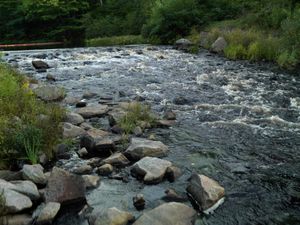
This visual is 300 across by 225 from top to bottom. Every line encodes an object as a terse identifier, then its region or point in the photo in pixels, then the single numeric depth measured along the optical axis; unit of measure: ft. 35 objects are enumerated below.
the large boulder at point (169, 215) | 13.92
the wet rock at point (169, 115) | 26.78
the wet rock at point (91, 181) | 17.33
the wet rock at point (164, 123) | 25.46
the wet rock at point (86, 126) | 24.43
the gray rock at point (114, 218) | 13.90
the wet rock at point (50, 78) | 40.65
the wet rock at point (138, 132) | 23.74
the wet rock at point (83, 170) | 18.61
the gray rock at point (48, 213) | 14.36
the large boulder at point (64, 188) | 15.51
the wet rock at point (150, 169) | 17.60
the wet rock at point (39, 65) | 47.56
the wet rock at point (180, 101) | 30.93
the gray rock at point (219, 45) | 56.15
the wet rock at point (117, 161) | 19.36
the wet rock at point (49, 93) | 30.60
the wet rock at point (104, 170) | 18.59
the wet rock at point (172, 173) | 18.00
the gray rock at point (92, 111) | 27.54
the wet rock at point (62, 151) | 20.34
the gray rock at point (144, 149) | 19.96
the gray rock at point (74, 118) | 25.20
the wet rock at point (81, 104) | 30.00
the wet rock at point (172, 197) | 16.17
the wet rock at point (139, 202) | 15.77
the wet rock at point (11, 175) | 16.87
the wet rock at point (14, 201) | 14.29
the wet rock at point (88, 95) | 33.09
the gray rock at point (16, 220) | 13.99
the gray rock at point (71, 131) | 22.84
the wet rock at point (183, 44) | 64.46
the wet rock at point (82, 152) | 20.55
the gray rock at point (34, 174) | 16.68
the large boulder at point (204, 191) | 15.55
